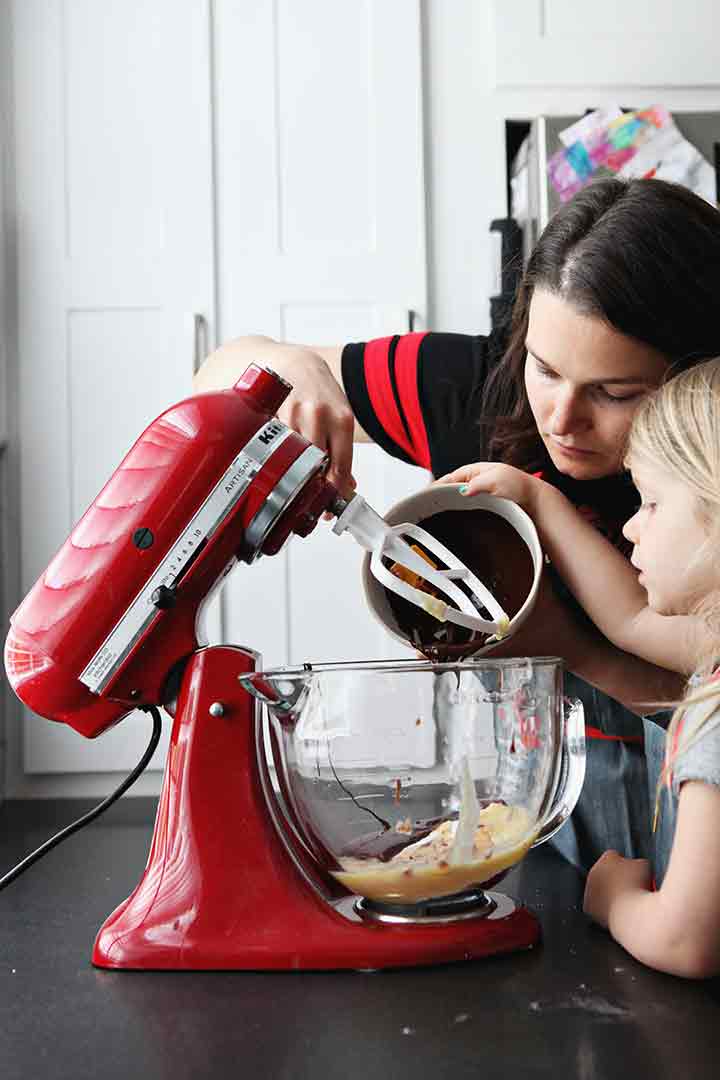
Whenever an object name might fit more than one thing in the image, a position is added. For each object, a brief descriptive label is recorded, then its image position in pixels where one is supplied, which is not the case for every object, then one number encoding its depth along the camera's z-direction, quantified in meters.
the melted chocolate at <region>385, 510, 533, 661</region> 1.00
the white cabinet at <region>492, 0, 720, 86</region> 2.58
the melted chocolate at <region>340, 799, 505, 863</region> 0.71
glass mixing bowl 0.69
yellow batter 0.72
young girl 0.69
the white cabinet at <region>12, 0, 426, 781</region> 2.59
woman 1.05
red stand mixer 0.74
